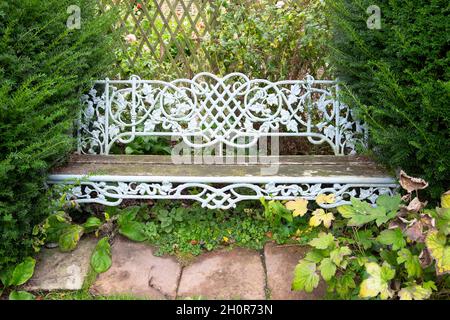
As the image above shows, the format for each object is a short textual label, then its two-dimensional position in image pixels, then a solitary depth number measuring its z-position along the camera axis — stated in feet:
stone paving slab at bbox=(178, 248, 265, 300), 8.87
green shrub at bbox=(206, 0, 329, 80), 12.20
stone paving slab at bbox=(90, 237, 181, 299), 8.95
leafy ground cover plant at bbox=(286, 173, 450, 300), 7.20
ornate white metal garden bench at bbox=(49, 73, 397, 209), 9.90
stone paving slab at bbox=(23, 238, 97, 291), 8.92
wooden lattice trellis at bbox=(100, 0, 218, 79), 13.46
